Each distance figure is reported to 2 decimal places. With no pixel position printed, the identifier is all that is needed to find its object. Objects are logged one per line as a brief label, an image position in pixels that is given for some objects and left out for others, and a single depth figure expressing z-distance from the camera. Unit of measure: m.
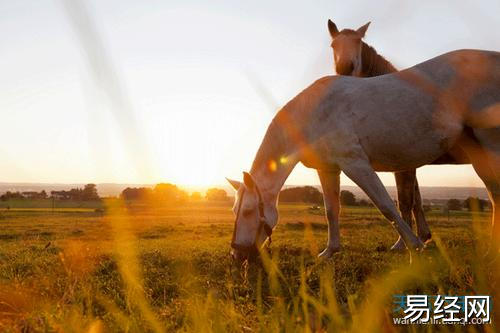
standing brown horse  7.97
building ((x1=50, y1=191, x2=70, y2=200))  94.04
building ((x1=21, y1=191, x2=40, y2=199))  97.98
